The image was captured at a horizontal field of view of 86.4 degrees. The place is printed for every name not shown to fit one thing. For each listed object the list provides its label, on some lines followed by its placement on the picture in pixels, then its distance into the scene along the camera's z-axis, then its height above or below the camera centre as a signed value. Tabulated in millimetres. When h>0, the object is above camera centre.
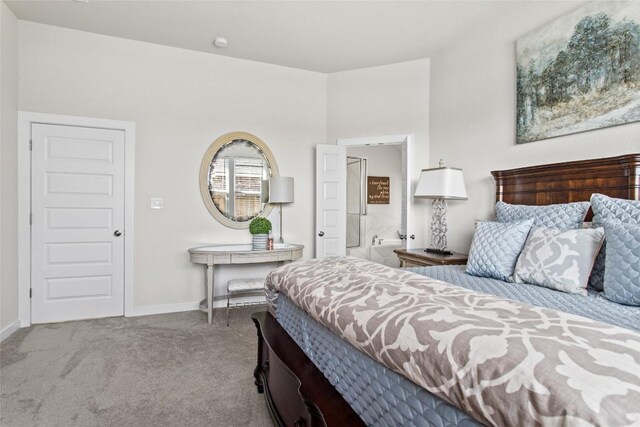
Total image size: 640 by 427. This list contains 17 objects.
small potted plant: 3727 -235
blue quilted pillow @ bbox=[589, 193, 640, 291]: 1642 -11
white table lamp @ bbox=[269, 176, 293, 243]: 3885 +249
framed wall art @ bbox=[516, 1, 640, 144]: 2023 +944
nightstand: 2867 -403
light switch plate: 3699 +91
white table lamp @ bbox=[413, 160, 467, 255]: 3092 +187
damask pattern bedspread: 576 -300
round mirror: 3908 +401
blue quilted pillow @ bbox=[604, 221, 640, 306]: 1402 -220
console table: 3406 -458
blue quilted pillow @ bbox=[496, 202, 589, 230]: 1937 -13
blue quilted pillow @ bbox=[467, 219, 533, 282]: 1953 -224
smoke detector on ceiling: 3551 +1797
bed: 908 -513
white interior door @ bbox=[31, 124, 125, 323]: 3346 -121
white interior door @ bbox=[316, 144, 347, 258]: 4176 +149
